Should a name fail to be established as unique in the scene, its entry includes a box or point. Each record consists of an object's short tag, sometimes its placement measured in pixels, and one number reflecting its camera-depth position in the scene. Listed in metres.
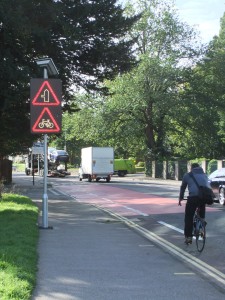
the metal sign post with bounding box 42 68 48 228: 12.59
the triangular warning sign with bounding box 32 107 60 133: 12.73
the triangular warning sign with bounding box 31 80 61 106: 12.77
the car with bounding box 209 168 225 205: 20.03
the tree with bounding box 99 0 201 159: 51.22
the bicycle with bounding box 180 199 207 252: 9.57
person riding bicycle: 9.88
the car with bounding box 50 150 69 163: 62.83
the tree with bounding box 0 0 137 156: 13.89
